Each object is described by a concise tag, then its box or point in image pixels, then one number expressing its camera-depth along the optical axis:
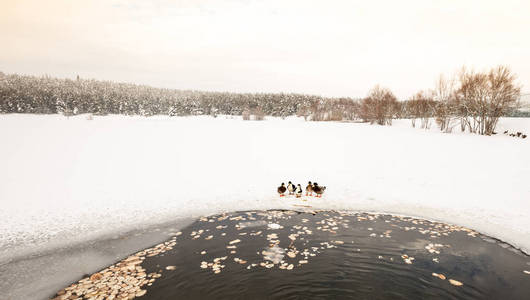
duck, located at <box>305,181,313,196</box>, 13.55
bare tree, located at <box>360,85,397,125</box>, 42.66
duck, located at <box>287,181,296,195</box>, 13.70
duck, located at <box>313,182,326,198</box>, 13.26
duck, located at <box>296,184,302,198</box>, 13.62
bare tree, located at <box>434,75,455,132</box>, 33.69
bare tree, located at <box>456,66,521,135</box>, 28.56
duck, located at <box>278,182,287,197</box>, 13.59
